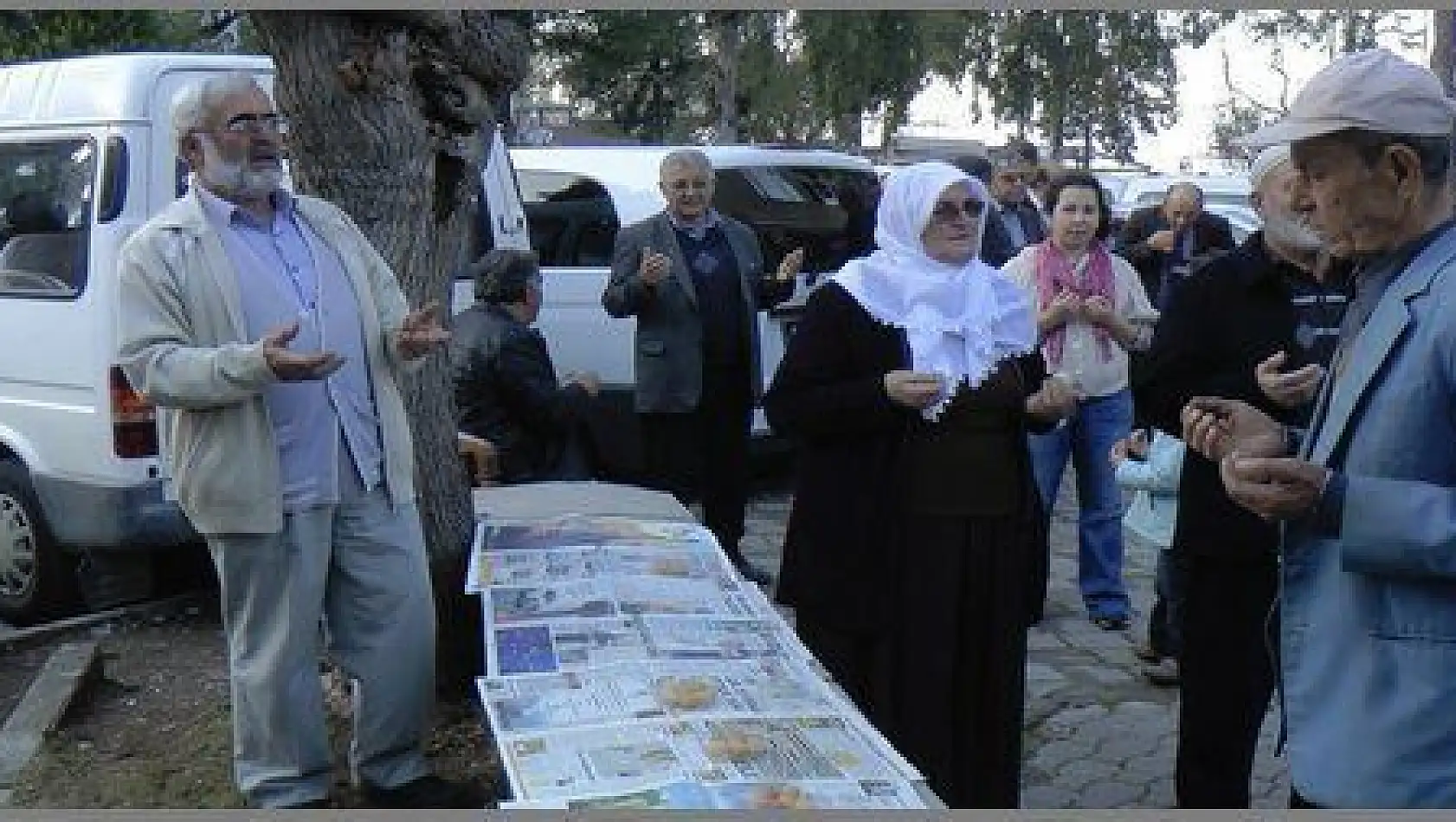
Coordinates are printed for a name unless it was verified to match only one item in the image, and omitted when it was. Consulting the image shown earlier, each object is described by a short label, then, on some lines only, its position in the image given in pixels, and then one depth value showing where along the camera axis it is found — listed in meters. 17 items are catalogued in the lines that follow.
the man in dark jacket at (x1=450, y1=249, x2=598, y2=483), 5.05
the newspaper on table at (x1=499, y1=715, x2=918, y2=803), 2.46
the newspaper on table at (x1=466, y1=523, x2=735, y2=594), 3.71
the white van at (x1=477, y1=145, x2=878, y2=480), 7.62
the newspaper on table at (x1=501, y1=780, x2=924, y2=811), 2.37
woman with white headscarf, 3.58
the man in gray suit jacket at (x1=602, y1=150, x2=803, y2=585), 6.21
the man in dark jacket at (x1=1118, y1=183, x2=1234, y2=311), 8.66
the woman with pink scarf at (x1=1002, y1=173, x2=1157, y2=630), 5.82
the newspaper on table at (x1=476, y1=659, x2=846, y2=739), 2.77
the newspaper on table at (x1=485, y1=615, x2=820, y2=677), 3.08
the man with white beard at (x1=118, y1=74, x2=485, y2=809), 3.20
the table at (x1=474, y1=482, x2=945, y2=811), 4.38
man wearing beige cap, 2.03
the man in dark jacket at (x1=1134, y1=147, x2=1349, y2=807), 3.45
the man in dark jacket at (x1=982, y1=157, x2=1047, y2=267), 8.44
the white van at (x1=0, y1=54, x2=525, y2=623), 5.47
